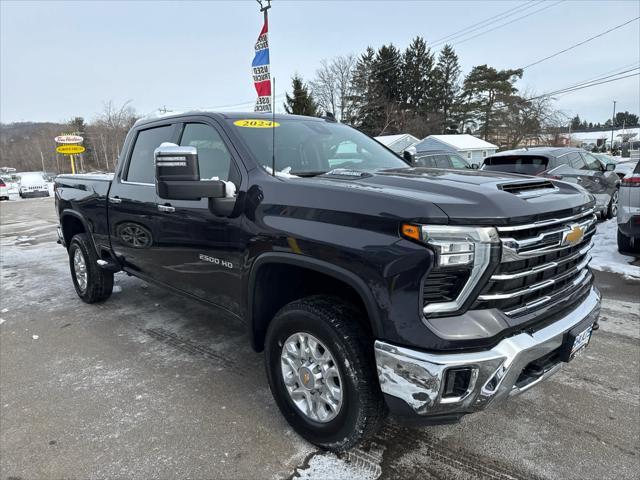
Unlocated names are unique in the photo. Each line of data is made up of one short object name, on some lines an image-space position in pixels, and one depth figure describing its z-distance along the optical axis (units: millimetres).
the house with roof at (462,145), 38281
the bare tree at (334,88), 54844
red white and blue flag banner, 10578
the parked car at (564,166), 8406
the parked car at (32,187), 26391
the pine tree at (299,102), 38725
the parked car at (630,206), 5836
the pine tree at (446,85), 58844
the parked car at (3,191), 24500
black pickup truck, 1854
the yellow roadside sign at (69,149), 26172
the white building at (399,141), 38147
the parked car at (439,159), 12469
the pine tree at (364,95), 54188
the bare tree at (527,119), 47406
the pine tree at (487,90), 53281
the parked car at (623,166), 12205
